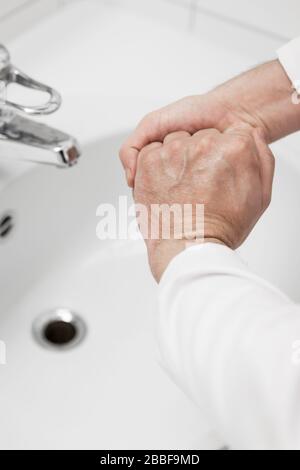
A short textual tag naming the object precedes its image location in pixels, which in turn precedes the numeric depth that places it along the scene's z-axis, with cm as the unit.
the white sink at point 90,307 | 104
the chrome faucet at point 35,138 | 99
